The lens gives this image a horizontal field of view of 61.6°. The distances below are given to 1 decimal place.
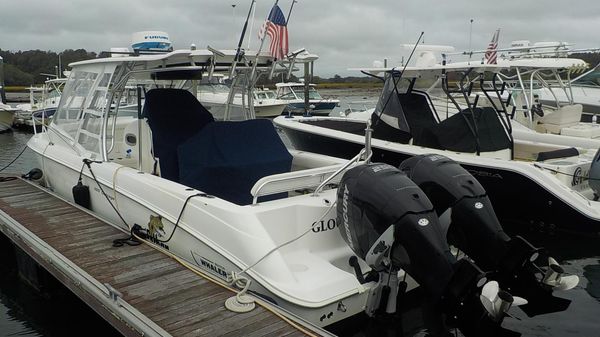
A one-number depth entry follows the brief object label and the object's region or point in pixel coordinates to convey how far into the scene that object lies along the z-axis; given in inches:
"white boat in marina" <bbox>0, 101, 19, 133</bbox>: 872.3
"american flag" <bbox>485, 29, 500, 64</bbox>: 419.5
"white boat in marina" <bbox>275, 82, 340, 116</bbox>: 1148.0
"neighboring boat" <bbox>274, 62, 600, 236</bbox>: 273.9
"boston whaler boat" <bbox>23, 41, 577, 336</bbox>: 140.7
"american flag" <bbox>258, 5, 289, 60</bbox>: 201.2
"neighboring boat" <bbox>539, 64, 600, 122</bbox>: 583.5
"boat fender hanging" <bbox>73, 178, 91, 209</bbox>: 229.3
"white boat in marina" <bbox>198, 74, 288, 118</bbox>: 259.8
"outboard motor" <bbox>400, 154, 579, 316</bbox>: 160.4
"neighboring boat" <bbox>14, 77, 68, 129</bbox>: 826.3
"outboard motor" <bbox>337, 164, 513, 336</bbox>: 136.9
